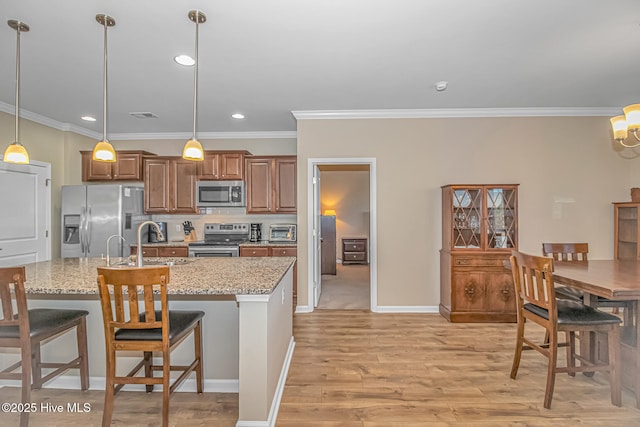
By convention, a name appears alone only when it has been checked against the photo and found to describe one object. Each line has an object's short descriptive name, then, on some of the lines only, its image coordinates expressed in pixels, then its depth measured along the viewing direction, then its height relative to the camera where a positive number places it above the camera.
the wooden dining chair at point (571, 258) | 2.67 -0.42
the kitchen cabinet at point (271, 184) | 4.95 +0.49
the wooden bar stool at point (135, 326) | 1.72 -0.59
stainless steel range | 5.27 -0.27
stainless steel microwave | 5.03 +0.36
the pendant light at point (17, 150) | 2.32 +0.49
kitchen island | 1.93 -0.70
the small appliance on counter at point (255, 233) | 5.22 -0.27
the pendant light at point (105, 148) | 2.29 +0.50
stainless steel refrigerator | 4.67 -0.02
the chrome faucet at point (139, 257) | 2.23 -0.28
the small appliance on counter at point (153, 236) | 5.18 -0.31
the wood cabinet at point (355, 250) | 8.42 -0.88
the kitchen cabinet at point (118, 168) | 5.05 +0.75
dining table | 2.05 -0.47
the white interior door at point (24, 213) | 4.10 +0.05
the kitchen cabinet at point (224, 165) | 5.00 +0.79
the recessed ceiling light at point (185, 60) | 2.82 +1.38
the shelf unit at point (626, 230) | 3.98 -0.18
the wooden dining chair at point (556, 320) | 2.23 -0.73
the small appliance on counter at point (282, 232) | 5.14 -0.25
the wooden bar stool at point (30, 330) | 1.78 -0.69
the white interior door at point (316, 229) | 4.43 -0.18
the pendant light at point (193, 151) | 2.44 +0.49
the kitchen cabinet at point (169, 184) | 5.06 +0.50
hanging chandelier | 2.42 +0.73
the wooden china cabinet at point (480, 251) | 3.87 -0.42
